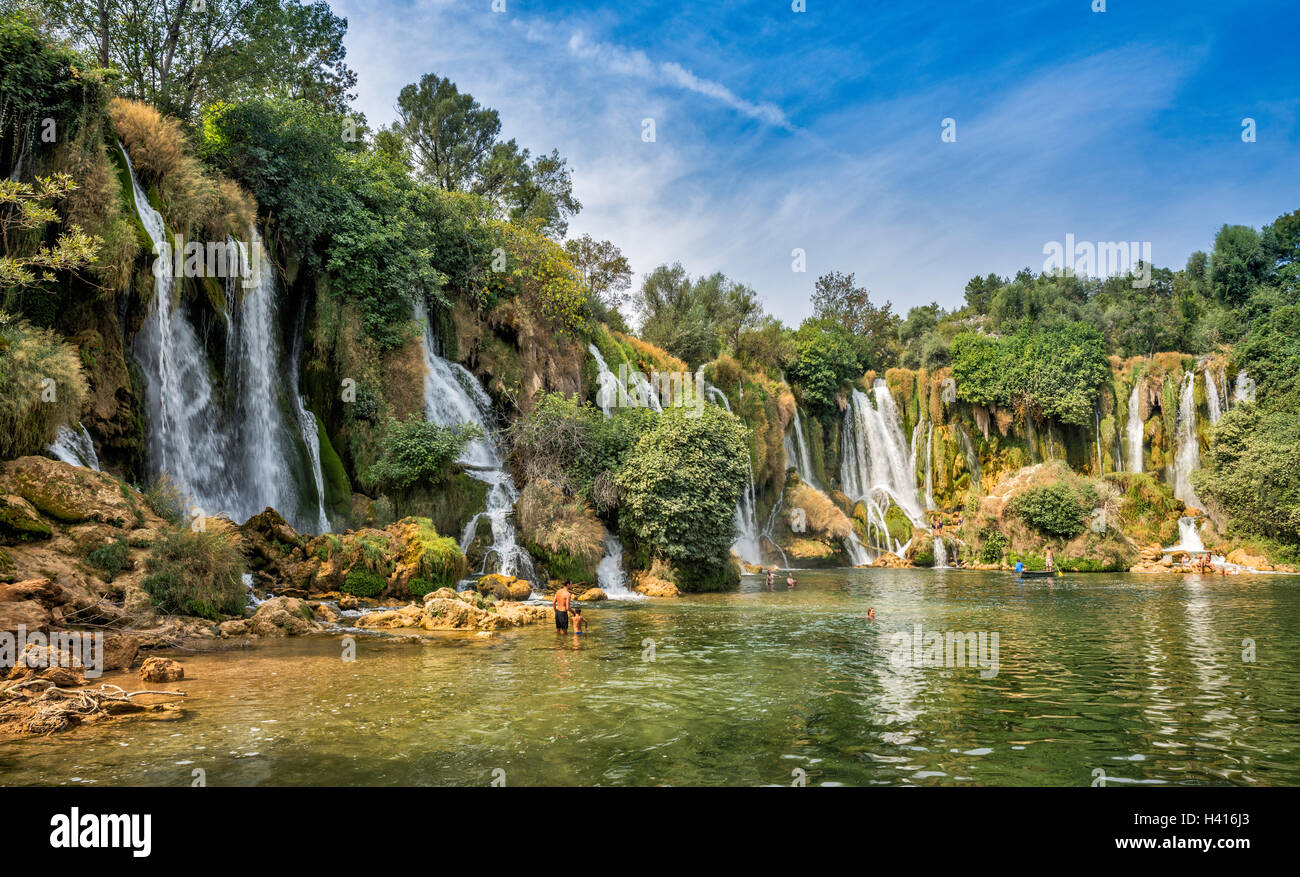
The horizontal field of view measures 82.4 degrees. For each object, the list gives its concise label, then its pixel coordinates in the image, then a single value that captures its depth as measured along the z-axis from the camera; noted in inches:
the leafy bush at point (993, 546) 1536.7
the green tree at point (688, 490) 979.3
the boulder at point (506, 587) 812.6
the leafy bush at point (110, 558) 506.3
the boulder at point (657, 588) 962.1
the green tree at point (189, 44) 1018.1
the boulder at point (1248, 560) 1373.0
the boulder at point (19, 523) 477.7
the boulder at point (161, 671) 394.0
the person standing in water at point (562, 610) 619.2
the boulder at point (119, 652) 418.2
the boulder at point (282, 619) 558.6
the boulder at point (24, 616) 400.2
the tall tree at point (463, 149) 1791.3
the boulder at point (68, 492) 509.7
